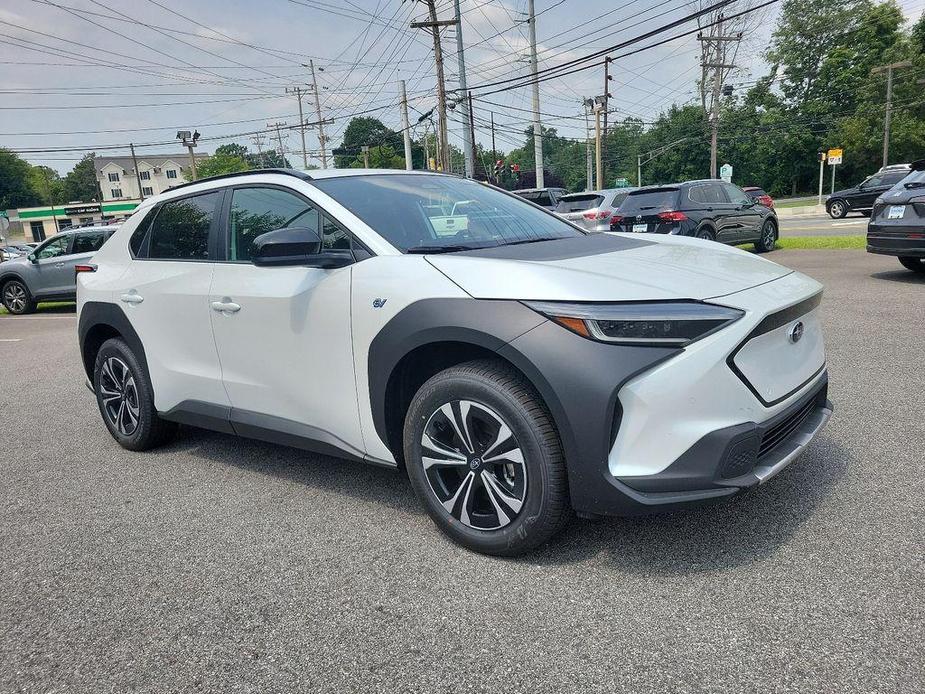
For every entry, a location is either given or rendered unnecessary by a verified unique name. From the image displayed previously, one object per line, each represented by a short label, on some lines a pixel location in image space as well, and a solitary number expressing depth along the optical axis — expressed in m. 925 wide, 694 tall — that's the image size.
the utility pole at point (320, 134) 66.93
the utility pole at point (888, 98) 41.84
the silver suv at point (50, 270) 14.73
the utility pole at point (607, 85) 56.19
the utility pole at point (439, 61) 30.20
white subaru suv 2.44
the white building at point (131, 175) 117.62
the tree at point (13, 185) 119.00
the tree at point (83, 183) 126.44
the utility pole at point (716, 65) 44.09
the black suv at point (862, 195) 26.11
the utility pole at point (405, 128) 43.41
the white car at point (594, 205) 15.19
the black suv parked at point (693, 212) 12.84
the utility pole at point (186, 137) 50.38
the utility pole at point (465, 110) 29.28
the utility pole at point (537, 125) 32.89
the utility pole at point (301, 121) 70.50
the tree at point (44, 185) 124.81
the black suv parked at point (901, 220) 8.55
